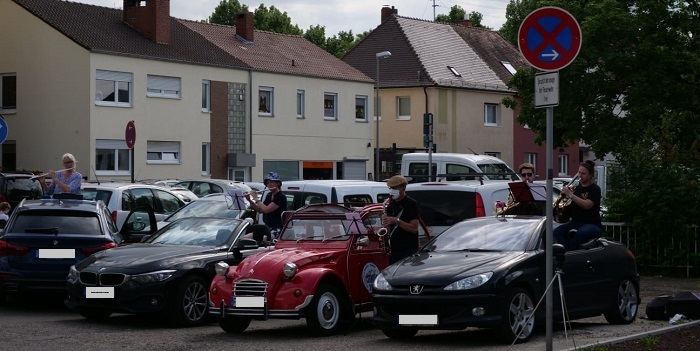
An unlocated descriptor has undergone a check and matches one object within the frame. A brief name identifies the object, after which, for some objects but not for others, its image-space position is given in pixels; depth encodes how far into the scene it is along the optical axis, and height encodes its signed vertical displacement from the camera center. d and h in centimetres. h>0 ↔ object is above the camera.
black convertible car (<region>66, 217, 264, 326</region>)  1438 -134
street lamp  5311 +114
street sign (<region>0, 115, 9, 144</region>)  2359 +76
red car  1340 -121
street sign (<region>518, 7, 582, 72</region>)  1054 +118
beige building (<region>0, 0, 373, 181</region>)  4669 +303
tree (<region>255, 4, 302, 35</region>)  9912 +1227
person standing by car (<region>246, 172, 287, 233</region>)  1788 -55
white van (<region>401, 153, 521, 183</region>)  3041 +16
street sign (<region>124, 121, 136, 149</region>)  2839 +79
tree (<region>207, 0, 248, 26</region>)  9619 +1264
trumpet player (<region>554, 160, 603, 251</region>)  1462 -53
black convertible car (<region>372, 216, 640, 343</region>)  1246 -122
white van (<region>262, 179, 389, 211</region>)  1989 -37
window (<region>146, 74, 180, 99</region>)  4894 +337
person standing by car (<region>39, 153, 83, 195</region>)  1861 -17
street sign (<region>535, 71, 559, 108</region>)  1059 +73
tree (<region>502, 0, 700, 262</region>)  3925 +326
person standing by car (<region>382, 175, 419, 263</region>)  1480 -68
